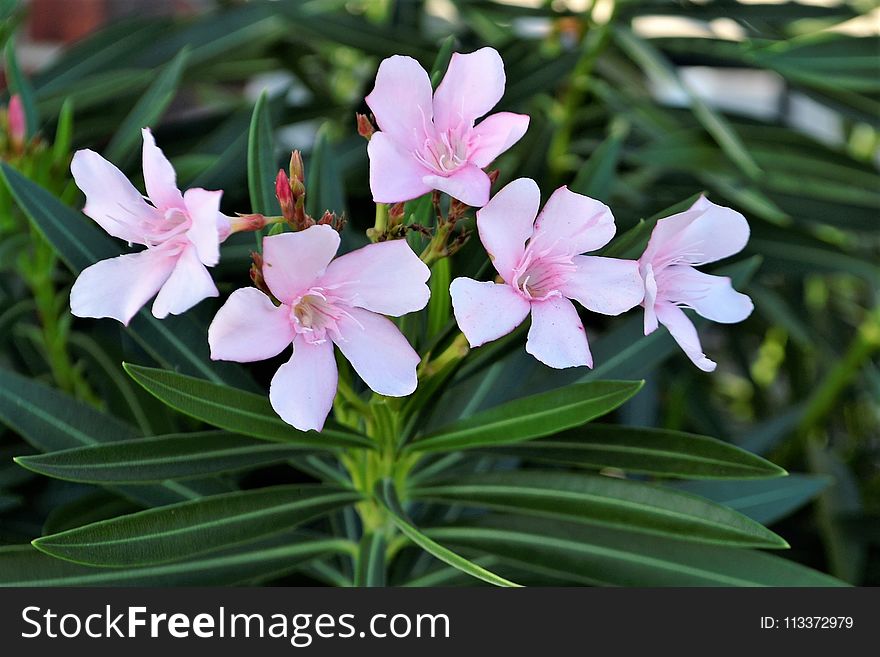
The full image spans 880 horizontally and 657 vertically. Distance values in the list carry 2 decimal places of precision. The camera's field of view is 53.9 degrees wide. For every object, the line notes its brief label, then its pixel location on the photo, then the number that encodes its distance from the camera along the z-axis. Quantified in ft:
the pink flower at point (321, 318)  1.51
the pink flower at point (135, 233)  1.55
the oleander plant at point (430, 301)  1.60
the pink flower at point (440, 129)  1.53
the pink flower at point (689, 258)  1.72
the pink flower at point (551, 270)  1.57
